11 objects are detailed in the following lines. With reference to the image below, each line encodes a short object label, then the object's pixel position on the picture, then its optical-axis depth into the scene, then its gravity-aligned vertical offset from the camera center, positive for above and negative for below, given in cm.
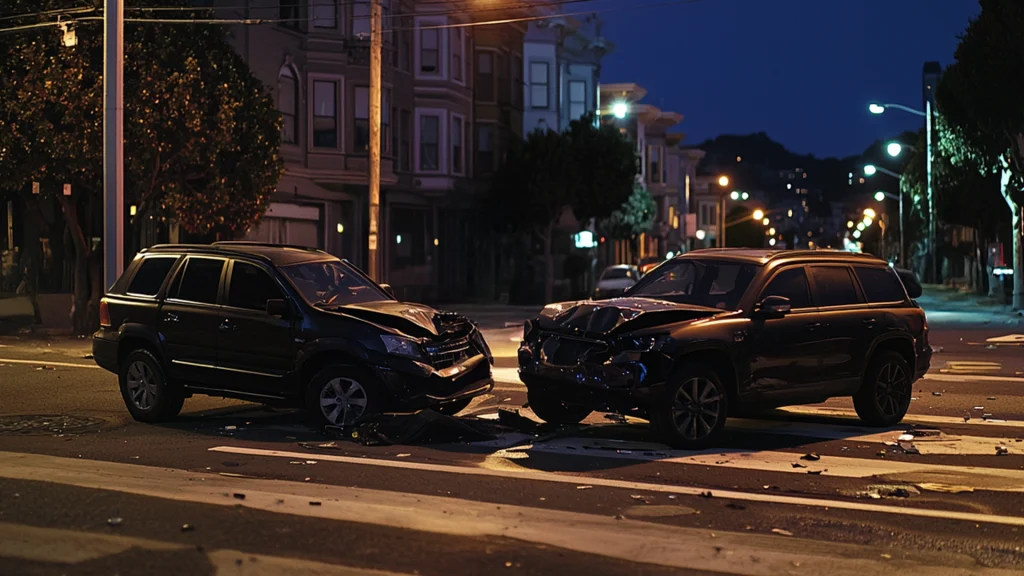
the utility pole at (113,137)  2189 +231
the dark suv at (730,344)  1073 -75
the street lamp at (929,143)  4894 +519
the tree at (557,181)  4422 +312
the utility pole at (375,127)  2530 +290
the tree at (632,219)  6038 +233
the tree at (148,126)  2398 +280
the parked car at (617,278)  3956 -47
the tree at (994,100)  3303 +476
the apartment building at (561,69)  5272 +925
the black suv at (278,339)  1148 -75
